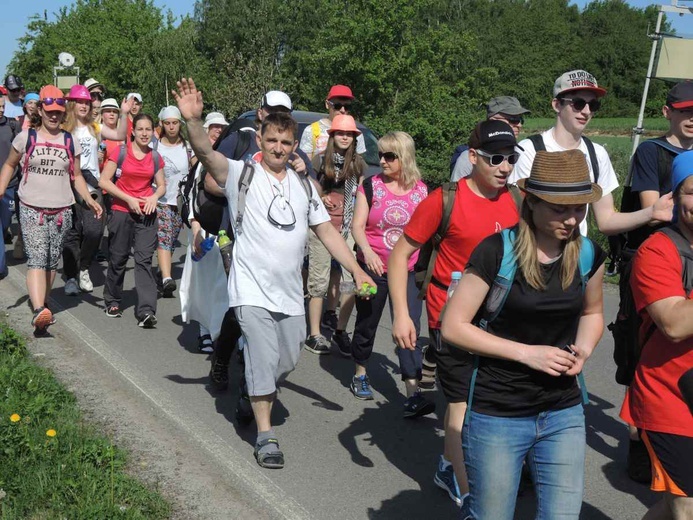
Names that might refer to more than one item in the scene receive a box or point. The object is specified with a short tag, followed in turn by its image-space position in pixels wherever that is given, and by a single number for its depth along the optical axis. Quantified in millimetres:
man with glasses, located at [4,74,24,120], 14125
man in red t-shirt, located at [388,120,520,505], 4246
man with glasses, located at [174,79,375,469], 5008
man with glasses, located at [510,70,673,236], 5059
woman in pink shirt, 6027
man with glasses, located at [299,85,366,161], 8273
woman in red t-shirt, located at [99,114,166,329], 8586
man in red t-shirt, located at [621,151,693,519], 3191
